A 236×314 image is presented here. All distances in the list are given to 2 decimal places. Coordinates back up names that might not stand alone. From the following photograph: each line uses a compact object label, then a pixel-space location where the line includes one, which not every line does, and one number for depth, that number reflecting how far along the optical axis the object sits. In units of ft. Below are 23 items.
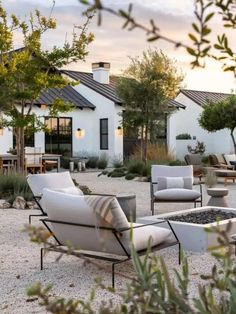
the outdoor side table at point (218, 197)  29.25
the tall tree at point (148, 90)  68.90
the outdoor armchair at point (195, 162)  57.52
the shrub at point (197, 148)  95.74
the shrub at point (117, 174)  62.08
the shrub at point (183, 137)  104.17
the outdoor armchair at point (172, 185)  30.48
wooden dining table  58.49
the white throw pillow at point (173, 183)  32.09
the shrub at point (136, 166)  60.51
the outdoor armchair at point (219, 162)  59.22
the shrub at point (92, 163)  79.87
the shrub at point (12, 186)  38.10
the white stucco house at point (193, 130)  94.43
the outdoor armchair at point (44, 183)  25.92
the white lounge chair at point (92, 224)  15.85
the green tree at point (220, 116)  75.41
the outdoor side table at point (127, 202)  26.30
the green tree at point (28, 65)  46.09
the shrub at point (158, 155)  62.57
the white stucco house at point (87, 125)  81.25
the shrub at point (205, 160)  82.00
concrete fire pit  21.24
